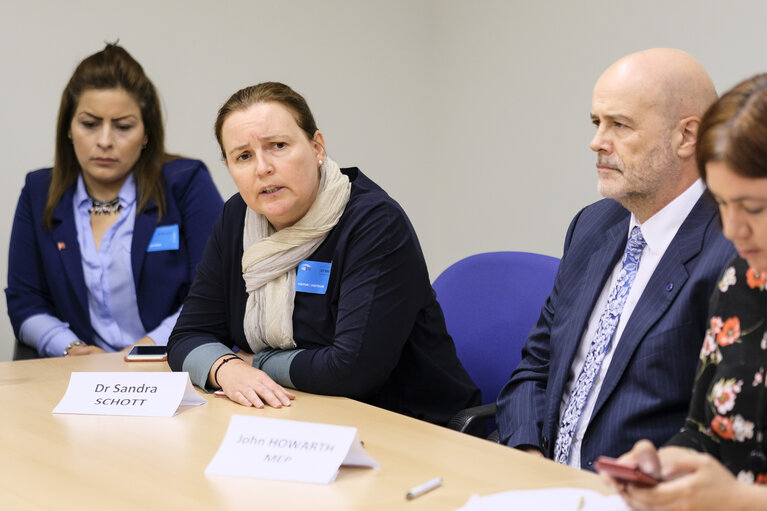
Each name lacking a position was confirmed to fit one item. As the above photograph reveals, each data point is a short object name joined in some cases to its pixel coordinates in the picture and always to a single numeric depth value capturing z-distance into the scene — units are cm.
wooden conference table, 247
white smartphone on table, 335
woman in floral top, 222
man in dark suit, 275
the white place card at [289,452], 255
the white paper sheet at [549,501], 238
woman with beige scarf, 308
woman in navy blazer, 381
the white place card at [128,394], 289
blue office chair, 329
